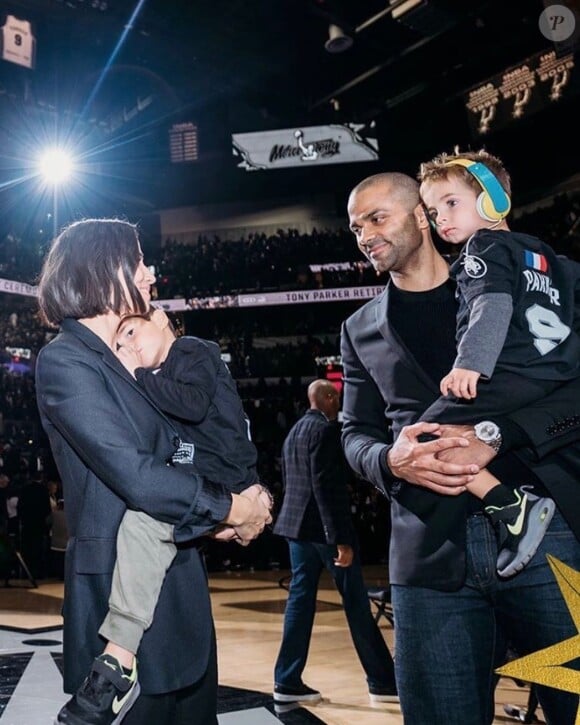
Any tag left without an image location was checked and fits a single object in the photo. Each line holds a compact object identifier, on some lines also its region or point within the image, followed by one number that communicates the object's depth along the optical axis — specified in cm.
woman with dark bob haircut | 156
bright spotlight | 1641
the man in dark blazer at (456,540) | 169
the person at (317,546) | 415
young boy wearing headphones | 169
